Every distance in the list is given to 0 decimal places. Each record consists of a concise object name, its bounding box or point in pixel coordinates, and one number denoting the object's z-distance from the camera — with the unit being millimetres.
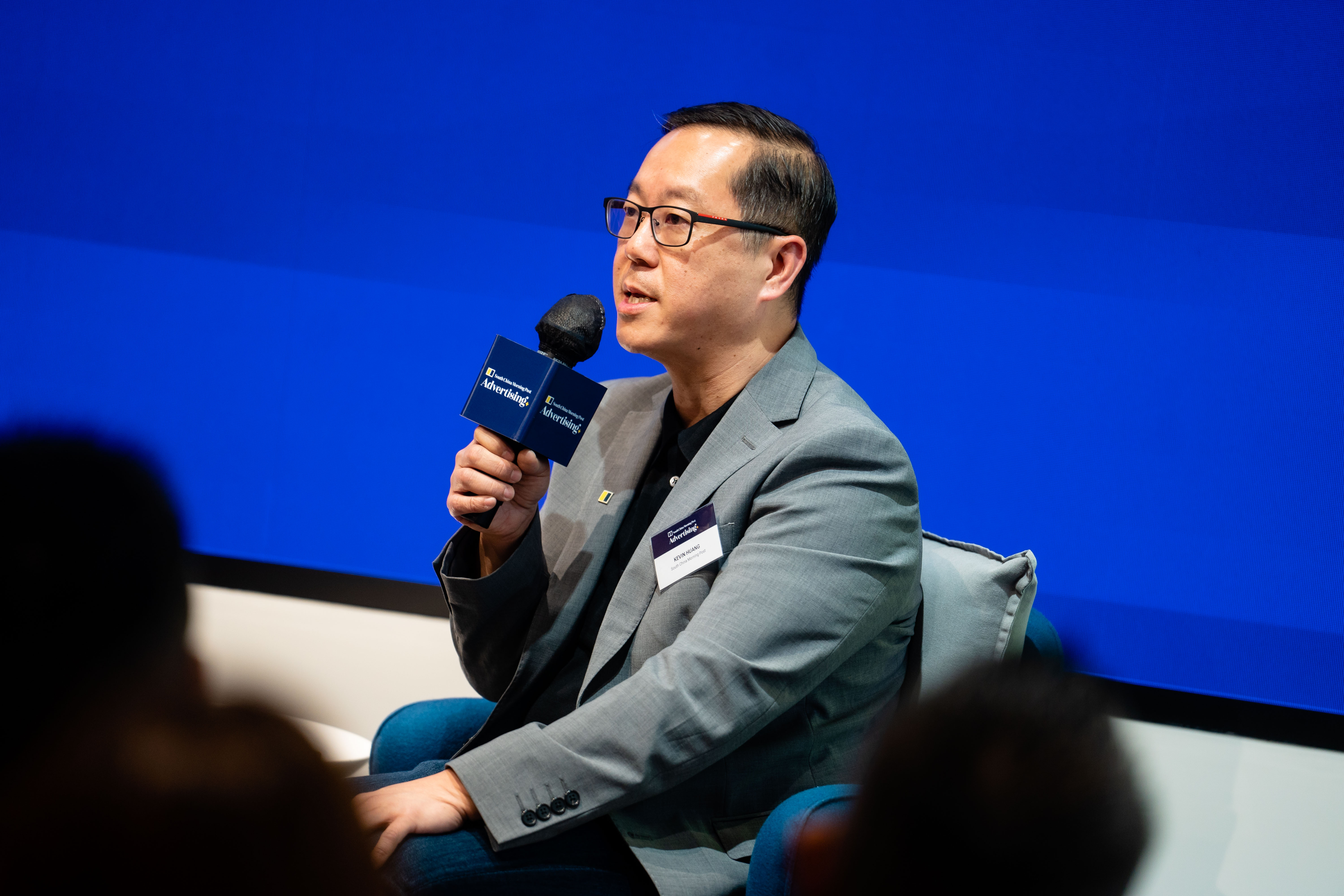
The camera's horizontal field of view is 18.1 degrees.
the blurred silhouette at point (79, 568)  3278
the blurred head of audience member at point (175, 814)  2273
